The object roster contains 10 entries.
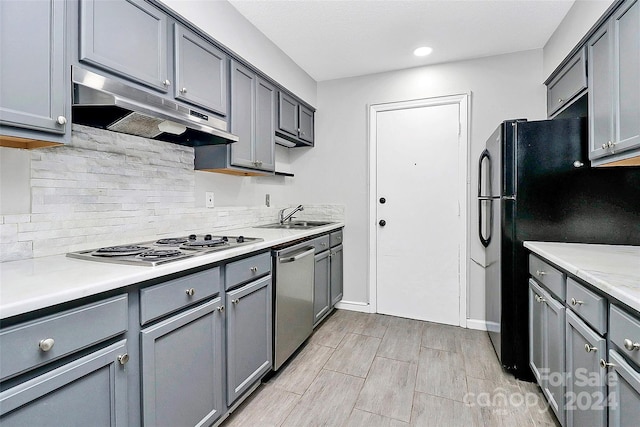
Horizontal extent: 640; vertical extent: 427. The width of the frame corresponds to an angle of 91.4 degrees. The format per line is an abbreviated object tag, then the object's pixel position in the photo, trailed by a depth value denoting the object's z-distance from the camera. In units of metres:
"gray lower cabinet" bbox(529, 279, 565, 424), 1.50
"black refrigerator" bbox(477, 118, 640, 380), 1.86
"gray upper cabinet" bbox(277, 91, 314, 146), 2.82
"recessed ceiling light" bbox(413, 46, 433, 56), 2.69
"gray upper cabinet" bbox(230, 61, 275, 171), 2.19
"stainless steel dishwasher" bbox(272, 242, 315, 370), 2.02
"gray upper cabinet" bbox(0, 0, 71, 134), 1.03
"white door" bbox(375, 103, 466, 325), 2.96
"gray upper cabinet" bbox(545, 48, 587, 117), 1.96
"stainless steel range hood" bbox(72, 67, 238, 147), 1.25
